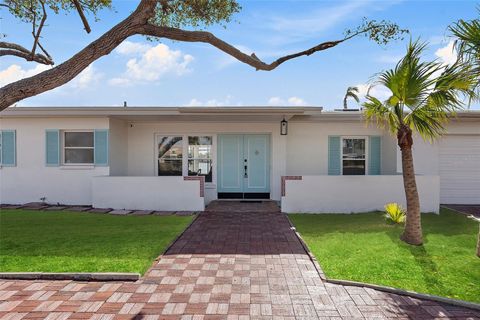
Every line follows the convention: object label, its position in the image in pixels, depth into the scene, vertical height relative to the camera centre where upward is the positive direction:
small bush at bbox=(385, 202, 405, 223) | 8.26 -1.41
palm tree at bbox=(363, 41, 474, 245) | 6.10 +1.08
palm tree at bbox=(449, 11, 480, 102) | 5.50 +1.96
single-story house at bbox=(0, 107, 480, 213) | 10.30 -0.05
